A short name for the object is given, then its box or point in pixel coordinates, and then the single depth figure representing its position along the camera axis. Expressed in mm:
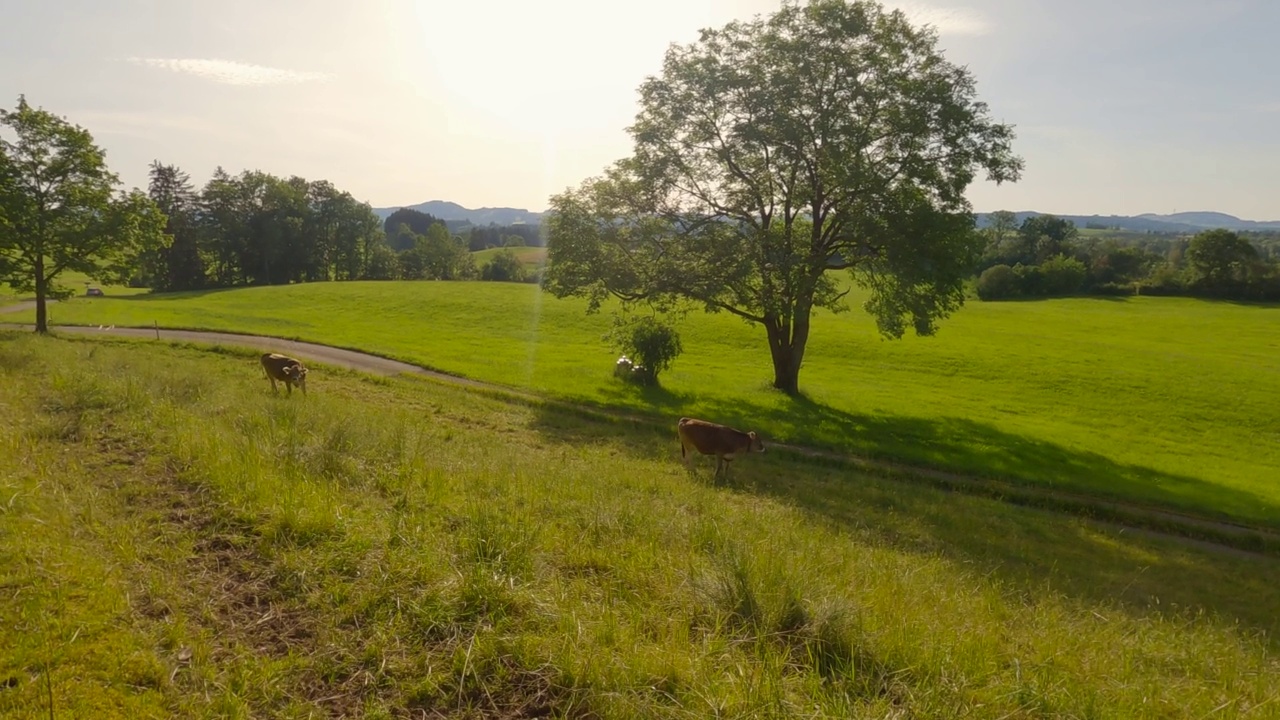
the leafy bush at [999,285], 93500
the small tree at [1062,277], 94062
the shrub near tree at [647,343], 30672
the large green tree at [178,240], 82062
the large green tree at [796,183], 24172
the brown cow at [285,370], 21141
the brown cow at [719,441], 16359
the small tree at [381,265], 105188
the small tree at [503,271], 101938
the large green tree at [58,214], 32375
